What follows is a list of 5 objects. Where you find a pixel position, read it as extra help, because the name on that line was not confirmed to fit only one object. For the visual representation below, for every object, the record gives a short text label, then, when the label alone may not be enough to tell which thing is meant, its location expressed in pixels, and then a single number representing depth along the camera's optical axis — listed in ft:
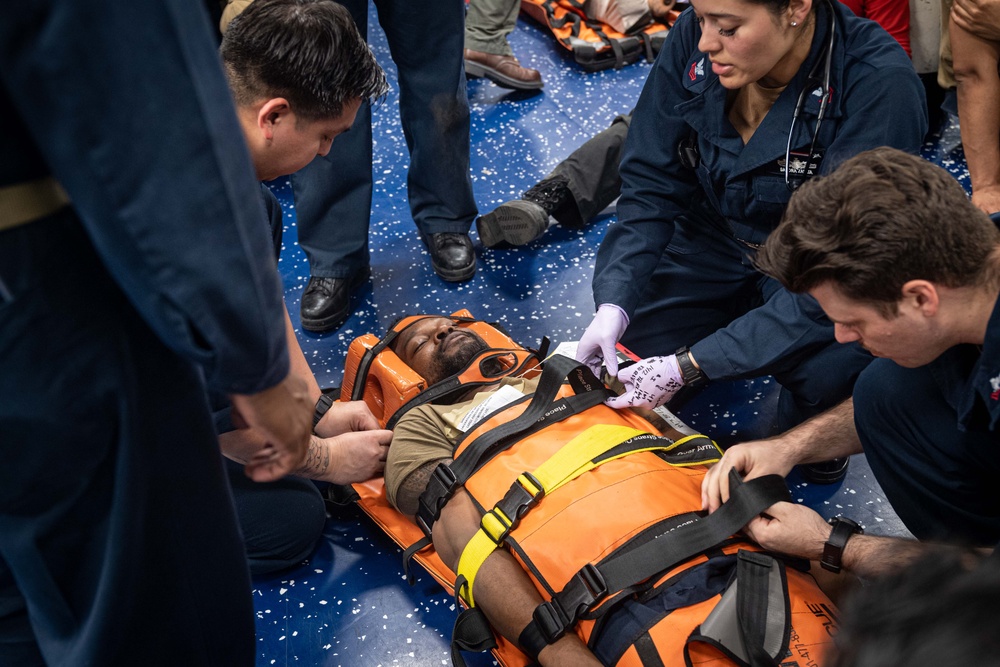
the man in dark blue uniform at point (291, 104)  6.14
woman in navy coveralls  6.88
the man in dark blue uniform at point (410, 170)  9.68
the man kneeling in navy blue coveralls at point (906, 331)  4.95
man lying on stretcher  6.07
